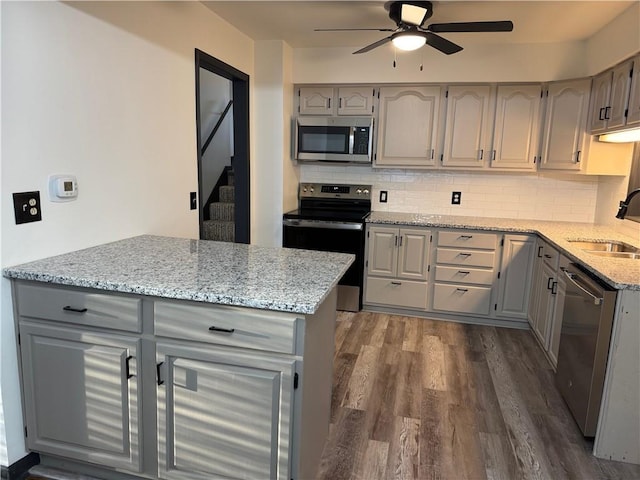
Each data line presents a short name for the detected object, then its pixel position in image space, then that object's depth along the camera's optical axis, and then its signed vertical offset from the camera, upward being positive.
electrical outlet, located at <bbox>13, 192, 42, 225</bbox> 1.82 -0.19
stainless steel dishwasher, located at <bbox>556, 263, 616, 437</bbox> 2.11 -0.82
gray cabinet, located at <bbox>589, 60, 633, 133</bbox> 2.99 +0.59
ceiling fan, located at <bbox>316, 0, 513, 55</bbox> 2.71 +0.91
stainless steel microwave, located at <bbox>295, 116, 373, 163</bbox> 4.19 +0.31
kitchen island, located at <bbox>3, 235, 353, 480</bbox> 1.59 -0.73
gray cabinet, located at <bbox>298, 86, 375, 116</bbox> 4.20 +0.67
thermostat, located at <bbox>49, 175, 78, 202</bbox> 1.98 -0.11
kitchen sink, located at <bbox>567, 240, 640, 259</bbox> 2.89 -0.44
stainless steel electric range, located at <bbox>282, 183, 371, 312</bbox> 4.02 -0.58
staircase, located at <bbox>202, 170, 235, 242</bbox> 4.56 -0.52
